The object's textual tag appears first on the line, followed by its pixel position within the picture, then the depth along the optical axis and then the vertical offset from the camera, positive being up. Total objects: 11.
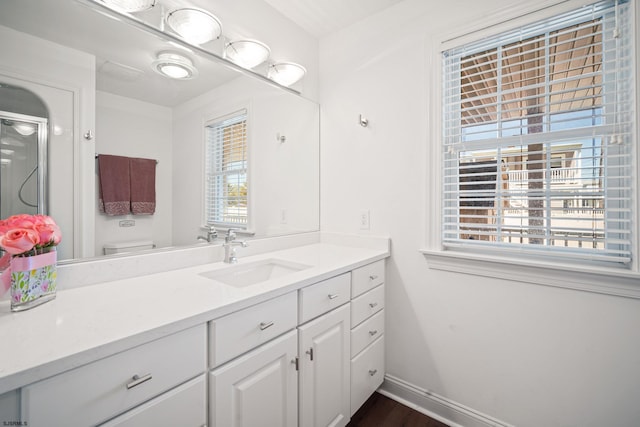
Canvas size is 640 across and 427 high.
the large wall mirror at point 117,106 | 1.00 +0.45
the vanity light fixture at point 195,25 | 1.30 +0.89
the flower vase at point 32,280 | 0.83 -0.21
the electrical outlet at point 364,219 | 1.92 -0.05
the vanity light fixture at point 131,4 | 1.14 +0.86
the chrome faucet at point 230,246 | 1.50 -0.18
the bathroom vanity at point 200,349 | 0.63 -0.40
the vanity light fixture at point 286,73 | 1.83 +0.92
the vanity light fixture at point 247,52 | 1.57 +0.91
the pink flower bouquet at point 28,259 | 0.82 -0.14
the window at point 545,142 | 1.21 +0.35
